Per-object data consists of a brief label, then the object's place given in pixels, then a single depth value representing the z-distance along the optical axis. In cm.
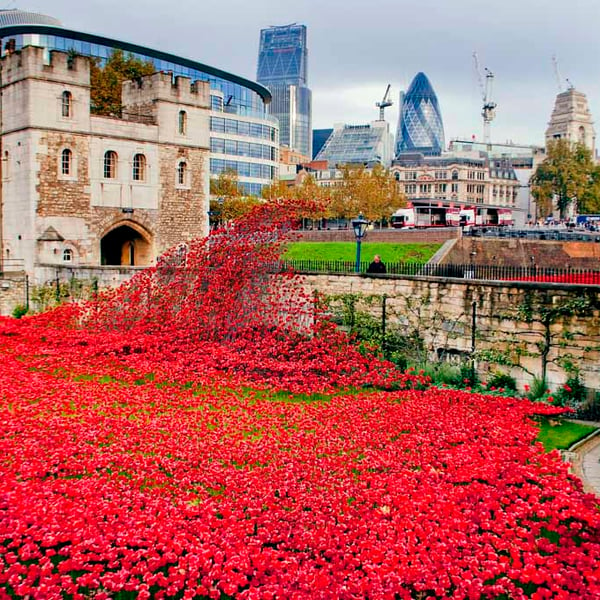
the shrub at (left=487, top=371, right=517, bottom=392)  1622
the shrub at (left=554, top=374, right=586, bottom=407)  1477
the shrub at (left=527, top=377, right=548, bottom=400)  1538
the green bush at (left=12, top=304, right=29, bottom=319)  2909
